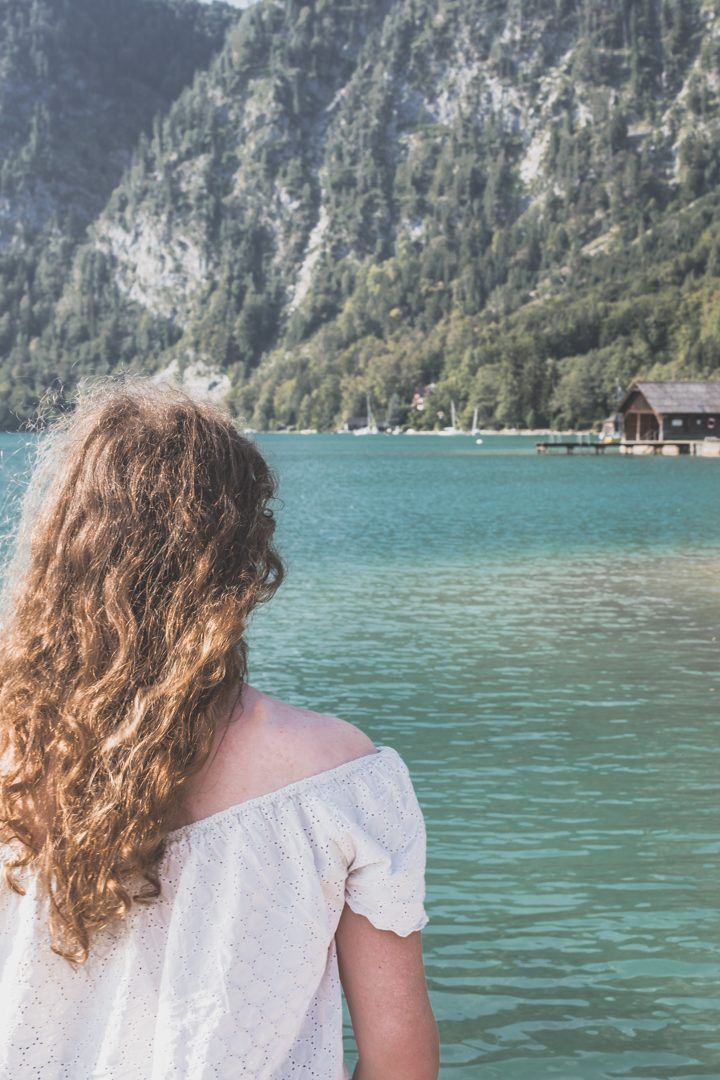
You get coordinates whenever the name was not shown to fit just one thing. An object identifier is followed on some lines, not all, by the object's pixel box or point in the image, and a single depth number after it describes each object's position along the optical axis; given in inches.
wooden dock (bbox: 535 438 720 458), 3412.9
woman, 73.0
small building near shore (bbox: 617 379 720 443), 3612.2
